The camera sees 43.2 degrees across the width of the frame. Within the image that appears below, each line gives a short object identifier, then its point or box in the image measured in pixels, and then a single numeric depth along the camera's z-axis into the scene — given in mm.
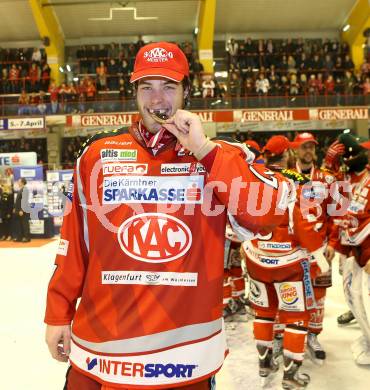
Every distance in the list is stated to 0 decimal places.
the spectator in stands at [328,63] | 20406
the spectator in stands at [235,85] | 17573
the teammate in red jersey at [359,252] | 3643
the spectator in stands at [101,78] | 19148
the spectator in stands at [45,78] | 19383
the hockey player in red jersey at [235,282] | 4887
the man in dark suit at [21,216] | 11362
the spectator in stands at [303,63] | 20359
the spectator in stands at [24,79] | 19408
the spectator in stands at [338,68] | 20281
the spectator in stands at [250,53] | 20656
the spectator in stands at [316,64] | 20281
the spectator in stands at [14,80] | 19250
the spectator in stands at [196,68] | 19016
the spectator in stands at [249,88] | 17656
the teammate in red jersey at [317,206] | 3768
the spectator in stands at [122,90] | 17914
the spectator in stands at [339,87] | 18403
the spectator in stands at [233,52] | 20625
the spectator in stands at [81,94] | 16547
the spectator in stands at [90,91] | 17562
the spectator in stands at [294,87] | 18219
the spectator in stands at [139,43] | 20812
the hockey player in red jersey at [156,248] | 1472
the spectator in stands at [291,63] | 20531
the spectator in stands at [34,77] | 19406
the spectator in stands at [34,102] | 16438
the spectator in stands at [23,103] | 16328
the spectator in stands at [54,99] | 16656
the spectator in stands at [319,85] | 17980
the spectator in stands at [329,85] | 18298
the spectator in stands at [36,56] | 20583
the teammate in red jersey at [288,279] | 3184
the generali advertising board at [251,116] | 16125
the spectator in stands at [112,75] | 19406
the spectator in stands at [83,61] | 21031
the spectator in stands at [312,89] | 16691
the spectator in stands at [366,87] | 16827
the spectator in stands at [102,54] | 20969
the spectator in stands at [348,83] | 17734
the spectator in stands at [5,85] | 19250
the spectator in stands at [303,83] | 18606
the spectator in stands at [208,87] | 16750
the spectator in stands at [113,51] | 21203
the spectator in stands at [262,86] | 17781
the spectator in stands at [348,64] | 20033
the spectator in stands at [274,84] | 17917
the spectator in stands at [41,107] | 16484
